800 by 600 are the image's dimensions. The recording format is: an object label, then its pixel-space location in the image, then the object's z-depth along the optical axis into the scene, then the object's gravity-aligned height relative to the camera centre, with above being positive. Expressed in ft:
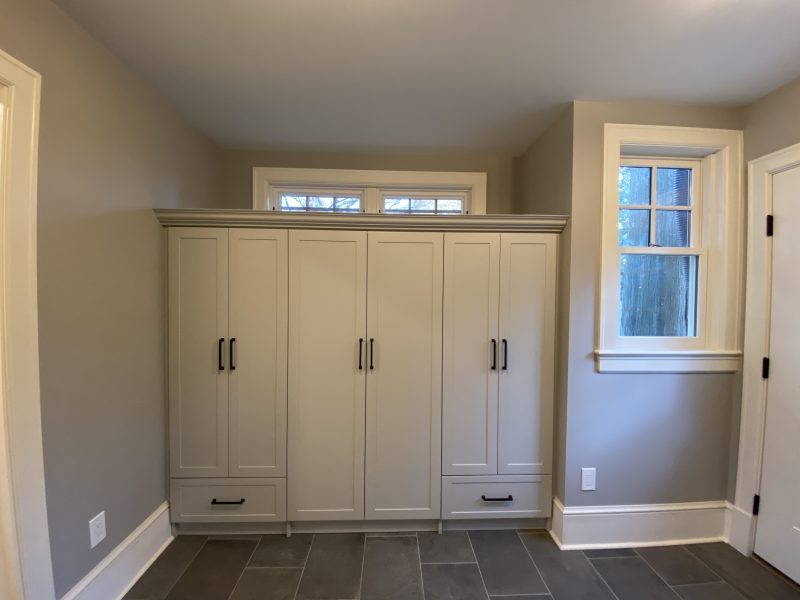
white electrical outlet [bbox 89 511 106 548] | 4.70 -3.41
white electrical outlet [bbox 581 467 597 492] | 6.26 -3.41
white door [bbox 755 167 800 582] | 5.47 -1.79
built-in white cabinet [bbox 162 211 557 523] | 6.31 -1.52
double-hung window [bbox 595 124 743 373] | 6.18 +0.80
